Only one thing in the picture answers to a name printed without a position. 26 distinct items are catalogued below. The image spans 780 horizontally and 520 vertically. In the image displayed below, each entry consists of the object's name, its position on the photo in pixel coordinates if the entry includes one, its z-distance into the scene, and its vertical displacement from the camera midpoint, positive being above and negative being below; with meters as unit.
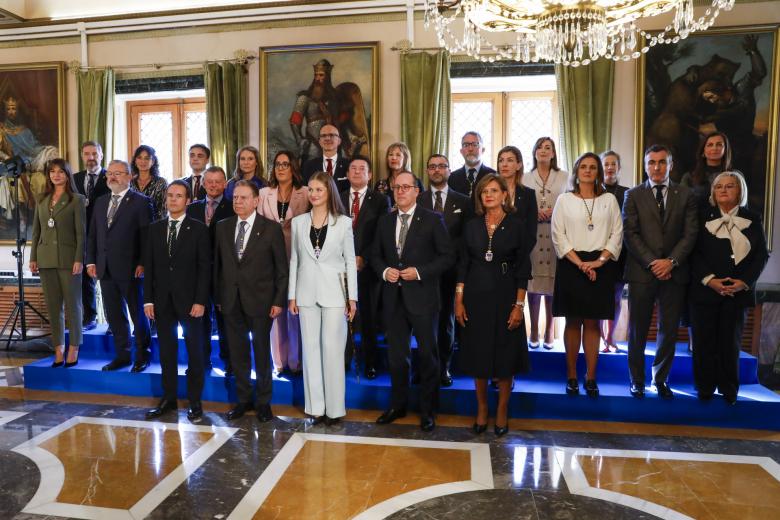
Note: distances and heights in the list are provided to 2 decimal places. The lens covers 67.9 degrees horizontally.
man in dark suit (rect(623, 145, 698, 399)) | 4.00 -0.19
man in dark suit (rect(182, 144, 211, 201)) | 4.93 +0.49
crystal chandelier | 3.20 +1.19
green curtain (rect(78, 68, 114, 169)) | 6.65 +1.34
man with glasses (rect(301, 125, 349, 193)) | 4.74 +0.52
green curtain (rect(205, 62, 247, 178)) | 6.32 +1.25
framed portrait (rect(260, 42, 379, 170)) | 6.06 +1.34
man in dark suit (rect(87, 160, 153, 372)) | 4.53 -0.18
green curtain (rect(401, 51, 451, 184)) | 5.91 +1.24
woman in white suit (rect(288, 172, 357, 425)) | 3.85 -0.44
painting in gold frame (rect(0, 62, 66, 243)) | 6.81 +1.16
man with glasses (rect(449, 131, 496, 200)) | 4.58 +0.45
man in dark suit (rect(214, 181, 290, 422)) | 3.97 -0.40
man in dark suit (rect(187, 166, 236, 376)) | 4.46 +0.10
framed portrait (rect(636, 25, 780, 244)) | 5.38 +1.19
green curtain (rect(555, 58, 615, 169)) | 5.62 +1.17
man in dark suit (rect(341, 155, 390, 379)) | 4.25 -0.01
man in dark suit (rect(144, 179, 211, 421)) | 4.02 -0.39
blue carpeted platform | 4.01 -1.25
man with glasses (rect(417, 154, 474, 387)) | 4.12 +0.07
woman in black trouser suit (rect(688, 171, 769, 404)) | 3.92 -0.37
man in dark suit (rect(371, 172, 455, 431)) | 3.78 -0.33
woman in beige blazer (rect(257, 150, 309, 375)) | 4.28 +0.19
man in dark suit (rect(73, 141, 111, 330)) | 5.36 +0.38
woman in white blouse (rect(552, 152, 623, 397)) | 3.96 -0.20
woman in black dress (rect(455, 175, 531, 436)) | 3.68 -0.42
